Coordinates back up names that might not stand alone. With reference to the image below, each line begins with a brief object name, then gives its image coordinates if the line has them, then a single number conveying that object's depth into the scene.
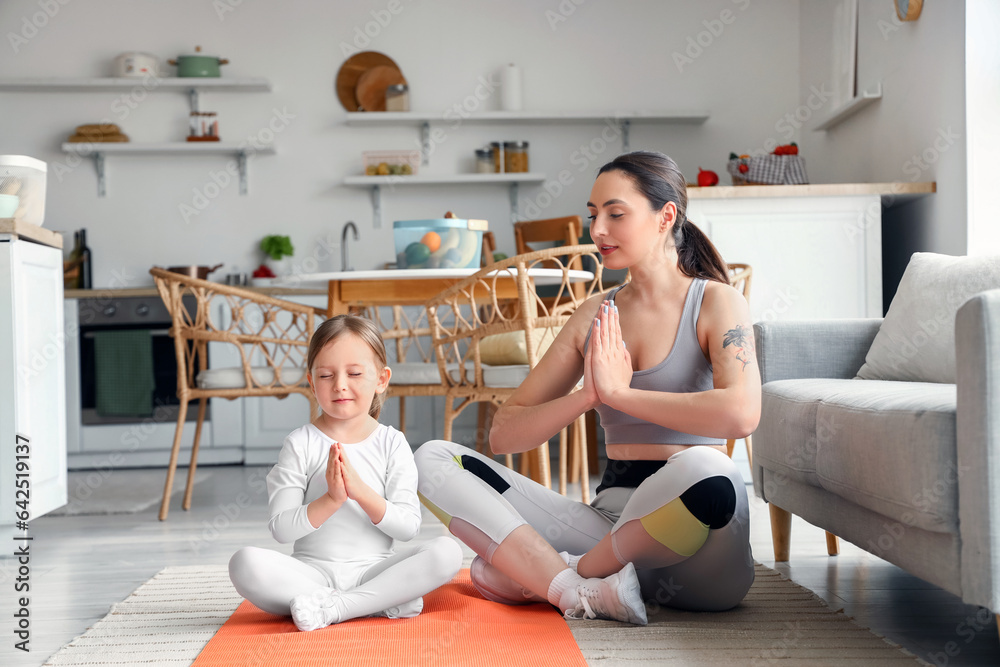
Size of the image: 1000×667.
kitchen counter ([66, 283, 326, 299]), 4.11
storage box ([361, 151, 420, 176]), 4.72
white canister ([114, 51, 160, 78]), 4.58
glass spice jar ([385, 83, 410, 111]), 4.65
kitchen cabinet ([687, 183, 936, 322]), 3.14
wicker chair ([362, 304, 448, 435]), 2.69
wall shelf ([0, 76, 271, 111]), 4.55
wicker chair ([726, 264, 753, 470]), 2.86
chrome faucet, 4.66
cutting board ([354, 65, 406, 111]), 4.72
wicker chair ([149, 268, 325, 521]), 2.81
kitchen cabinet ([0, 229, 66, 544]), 2.29
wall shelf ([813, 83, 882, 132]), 3.56
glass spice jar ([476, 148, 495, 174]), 4.69
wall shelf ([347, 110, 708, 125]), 4.61
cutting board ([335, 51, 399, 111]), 4.73
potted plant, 4.67
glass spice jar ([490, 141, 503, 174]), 4.69
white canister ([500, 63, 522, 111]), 4.66
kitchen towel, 4.13
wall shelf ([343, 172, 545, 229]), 4.62
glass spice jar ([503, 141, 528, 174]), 4.68
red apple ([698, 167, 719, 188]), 3.52
